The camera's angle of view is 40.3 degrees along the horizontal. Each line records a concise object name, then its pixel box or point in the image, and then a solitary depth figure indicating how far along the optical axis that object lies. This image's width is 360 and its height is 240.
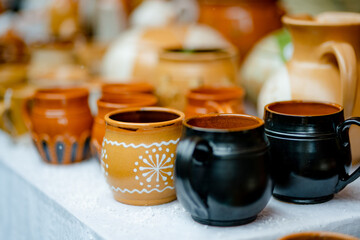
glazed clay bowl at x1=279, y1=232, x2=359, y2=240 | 0.51
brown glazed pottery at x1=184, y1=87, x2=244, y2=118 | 0.82
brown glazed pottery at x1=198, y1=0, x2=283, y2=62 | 1.38
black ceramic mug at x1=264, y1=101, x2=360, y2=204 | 0.65
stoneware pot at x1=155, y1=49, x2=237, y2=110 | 0.97
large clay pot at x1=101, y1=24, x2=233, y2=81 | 1.16
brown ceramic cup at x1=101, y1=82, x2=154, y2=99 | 0.93
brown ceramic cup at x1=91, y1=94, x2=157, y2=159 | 0.83
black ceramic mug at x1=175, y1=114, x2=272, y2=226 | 0.58
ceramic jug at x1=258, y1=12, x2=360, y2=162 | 0.74
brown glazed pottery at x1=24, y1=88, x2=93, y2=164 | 0.89
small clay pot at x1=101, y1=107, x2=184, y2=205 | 0.69
